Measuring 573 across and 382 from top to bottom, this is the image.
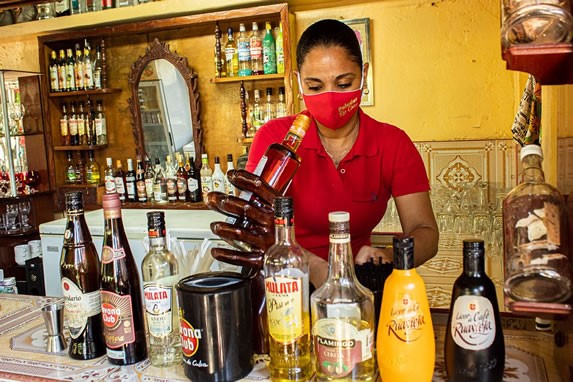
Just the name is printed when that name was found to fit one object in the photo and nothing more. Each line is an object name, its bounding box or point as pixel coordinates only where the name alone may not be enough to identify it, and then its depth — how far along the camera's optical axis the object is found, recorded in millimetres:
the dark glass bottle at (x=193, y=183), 3639
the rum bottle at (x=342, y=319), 838
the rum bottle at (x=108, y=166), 3812
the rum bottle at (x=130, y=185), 3814
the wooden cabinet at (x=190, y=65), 3362
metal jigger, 1155
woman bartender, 1462
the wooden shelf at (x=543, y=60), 672
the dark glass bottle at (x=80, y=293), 1090
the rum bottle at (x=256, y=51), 3343
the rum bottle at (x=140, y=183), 3783
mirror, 3648
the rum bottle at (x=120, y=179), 3847
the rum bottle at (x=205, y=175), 3582
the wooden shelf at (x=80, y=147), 3893
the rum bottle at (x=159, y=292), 1003
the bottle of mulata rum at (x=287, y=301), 879
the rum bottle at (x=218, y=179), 3576
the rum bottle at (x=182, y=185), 3668
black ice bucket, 913
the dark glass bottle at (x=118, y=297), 1041
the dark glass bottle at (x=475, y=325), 801
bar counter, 964
